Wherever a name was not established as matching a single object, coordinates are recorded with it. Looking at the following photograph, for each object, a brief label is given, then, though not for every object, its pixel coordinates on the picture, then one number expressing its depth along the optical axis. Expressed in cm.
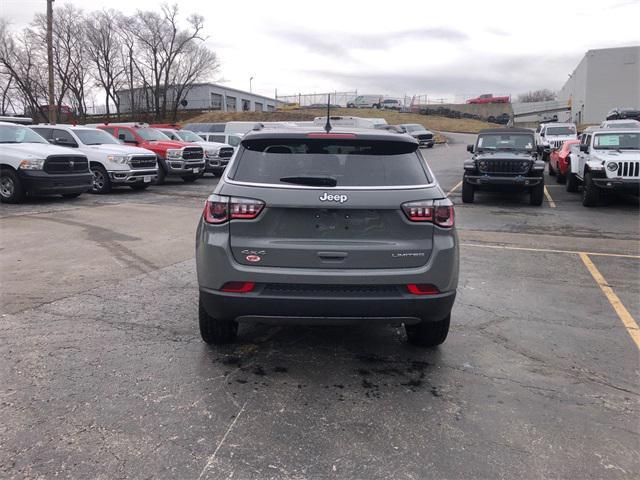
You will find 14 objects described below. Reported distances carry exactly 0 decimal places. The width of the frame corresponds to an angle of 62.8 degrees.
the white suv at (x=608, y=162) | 1188
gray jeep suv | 345
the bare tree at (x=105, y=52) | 5675
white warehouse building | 5522
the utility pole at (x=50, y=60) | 2402
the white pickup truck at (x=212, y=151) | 2059
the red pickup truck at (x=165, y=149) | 1794
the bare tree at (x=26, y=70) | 5231
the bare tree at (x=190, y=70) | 5975
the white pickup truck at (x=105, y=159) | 1525
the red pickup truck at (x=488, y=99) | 8219
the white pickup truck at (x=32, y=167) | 1236
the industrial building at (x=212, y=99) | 6881
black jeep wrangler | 1293
